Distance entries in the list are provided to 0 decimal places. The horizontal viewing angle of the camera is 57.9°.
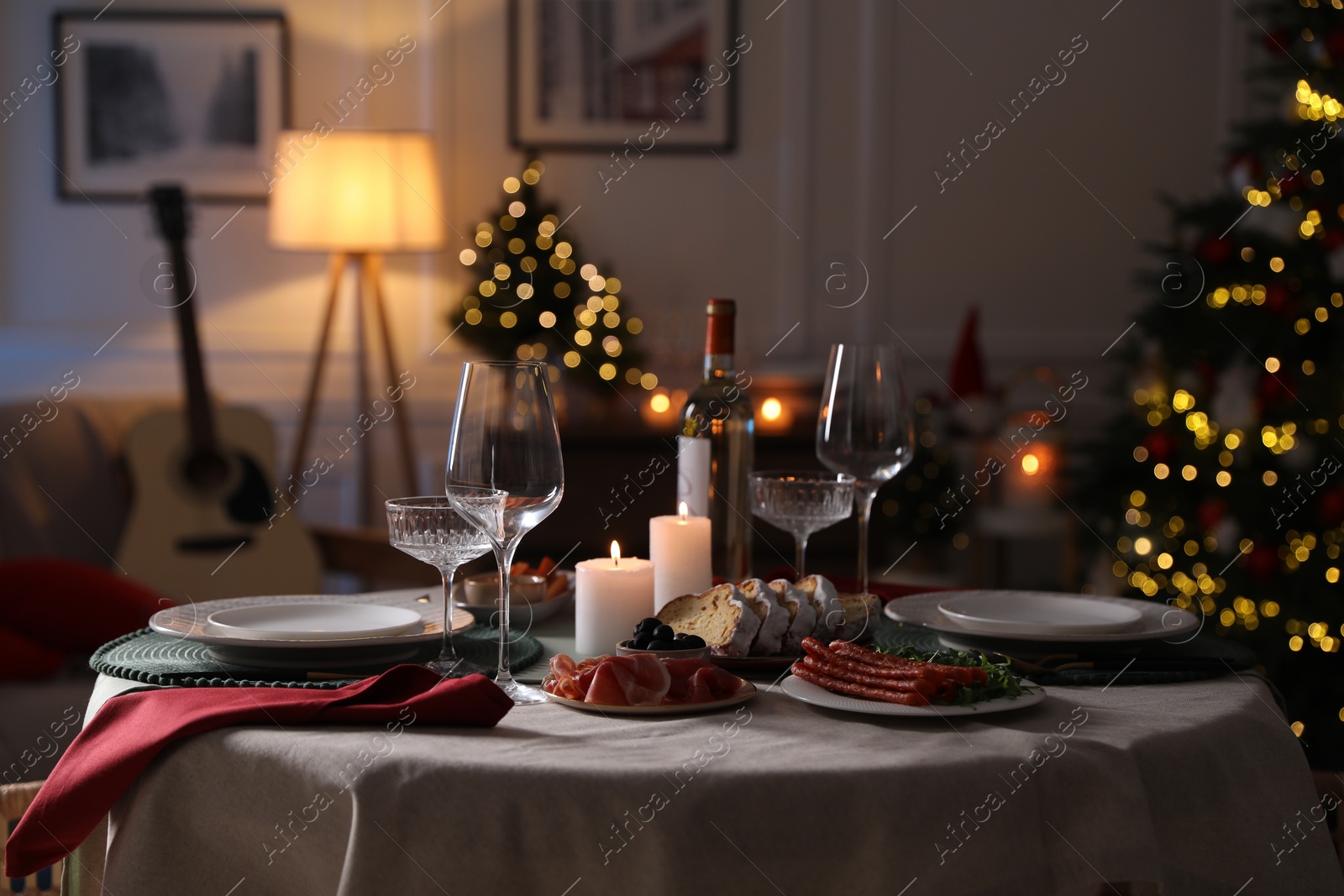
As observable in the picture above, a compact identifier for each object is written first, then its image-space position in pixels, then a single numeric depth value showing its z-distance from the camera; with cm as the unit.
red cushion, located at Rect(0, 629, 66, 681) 251
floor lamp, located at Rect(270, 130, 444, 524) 362
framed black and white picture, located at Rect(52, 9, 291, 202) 418
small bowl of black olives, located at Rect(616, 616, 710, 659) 120
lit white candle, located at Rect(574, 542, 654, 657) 137
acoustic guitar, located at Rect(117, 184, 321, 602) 319
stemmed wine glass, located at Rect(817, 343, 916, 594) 150
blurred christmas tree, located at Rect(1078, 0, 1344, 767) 300
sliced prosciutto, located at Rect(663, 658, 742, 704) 113
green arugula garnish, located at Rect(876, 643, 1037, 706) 110
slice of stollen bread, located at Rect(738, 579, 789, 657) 129
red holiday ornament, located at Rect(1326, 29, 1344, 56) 302
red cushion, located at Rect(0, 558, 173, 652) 256
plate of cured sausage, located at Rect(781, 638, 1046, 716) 108
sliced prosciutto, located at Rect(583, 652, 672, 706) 112
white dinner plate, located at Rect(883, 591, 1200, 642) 131
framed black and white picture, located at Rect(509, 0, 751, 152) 430
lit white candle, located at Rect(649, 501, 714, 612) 144
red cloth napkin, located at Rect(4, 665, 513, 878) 106
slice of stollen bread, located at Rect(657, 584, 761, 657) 128
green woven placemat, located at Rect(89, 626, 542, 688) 122
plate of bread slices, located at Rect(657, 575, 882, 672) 128
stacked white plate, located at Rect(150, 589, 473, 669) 125
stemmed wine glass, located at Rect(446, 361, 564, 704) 118
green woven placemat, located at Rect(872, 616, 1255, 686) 125
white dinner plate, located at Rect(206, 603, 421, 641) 125
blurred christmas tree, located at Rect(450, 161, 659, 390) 414
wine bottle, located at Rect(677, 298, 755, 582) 149
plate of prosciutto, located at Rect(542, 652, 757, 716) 111
